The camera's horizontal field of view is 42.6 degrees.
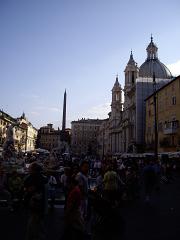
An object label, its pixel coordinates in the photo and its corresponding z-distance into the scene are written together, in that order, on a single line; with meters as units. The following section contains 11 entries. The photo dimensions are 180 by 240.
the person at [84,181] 5.82
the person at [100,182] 8.82
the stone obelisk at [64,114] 31.72
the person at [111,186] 7.63
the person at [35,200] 4.38
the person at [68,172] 6.77
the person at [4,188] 8.19
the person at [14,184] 9.03
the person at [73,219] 4.36
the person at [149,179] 10.14
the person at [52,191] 8.69
